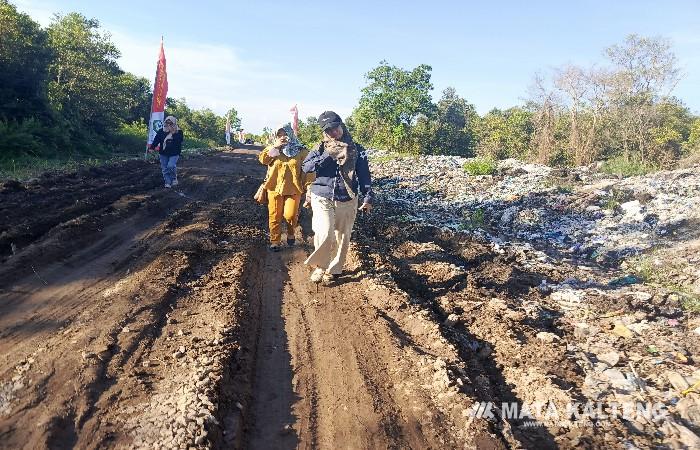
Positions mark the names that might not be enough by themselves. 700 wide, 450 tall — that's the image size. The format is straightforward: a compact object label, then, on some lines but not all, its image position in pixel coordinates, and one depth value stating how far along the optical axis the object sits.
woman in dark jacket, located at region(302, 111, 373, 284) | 5.35
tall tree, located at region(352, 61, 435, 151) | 26.20
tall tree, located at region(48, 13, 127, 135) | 19.91
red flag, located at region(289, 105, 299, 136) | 23.53
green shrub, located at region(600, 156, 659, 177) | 14.64
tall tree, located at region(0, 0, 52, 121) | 15.51
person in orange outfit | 6.27
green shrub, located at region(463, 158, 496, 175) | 15.59
